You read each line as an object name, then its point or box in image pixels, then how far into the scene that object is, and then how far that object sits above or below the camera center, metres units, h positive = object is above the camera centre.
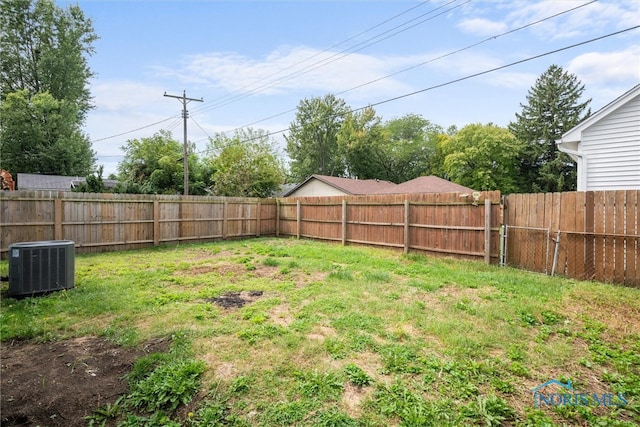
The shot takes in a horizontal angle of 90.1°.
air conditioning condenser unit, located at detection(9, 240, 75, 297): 4.59 -0.98
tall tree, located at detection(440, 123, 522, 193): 26.17 +4.25
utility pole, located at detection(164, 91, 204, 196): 17.29 +4.84
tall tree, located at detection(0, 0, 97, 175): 23.87 +10.73
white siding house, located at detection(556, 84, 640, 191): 6.34 +1.34
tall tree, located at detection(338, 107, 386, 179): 32.81 +6.76
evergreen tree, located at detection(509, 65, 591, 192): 27.38 +8.14
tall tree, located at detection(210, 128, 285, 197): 20.34 +2.23
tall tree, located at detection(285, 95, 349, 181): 36.44 +7.74
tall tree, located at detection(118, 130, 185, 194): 24.47 +3.34
